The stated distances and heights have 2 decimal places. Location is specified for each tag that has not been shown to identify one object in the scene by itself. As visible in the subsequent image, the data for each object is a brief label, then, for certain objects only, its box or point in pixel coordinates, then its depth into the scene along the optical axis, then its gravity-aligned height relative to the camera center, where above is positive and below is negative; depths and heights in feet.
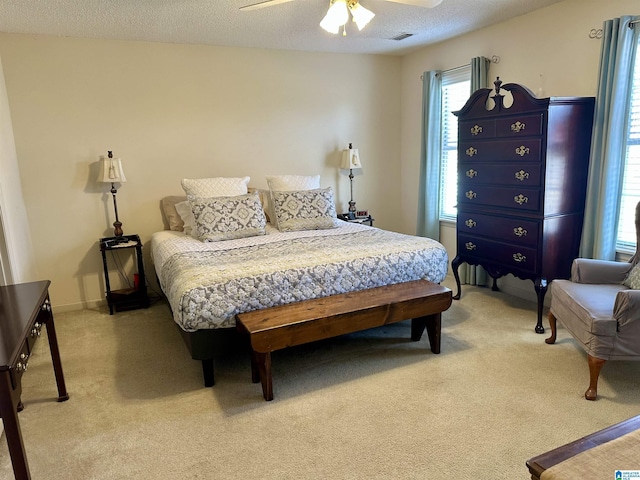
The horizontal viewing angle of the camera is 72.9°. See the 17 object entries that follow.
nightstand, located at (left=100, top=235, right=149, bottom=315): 12.84 -3.84
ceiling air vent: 13.61 +3.50
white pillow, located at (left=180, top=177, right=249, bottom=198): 13.03 -0.94
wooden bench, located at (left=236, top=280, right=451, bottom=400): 7.89 -3.17
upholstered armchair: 7.55 -3.08
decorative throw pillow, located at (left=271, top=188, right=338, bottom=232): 12.82 -1.72
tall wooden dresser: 10.34 -0.89
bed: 8.25 -2.46
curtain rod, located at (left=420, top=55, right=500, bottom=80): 13.12 +2.54
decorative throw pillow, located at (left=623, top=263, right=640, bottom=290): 8.72 -2.81
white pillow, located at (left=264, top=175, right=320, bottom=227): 13.97 -1.02
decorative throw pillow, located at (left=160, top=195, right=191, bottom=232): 13.48 -1.66
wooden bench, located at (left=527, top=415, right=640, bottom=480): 3.96 -2.85
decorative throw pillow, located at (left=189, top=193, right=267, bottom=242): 11.60 -1.68
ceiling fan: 8.25 +2.65
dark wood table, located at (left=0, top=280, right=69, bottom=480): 5.05 -2.31
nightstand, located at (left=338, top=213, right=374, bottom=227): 15.90 -2.51
